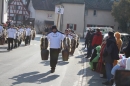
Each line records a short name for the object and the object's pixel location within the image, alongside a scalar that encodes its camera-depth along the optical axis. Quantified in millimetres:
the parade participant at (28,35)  20897
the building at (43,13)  49458
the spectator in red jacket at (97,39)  13332
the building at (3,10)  27092
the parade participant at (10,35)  16356
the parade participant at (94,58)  10671
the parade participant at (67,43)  11590
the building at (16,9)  55893
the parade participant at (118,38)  9448
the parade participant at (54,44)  9861
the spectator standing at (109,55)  7909
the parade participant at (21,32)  19556
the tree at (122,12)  34825
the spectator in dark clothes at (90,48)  14873
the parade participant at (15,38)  16764
